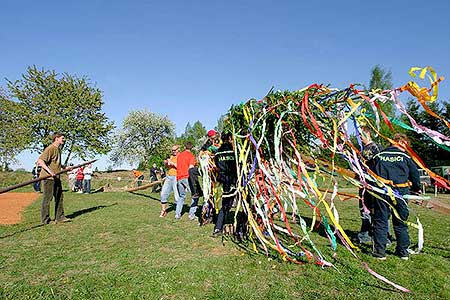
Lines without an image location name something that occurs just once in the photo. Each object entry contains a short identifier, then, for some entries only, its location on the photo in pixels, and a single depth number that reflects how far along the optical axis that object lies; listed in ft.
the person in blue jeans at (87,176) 51.55
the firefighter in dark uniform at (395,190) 16.03
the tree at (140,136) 161.68
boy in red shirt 25.49
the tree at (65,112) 102.17
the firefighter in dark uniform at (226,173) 19.39
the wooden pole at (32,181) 19.89
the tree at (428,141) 108.78
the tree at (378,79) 131.11
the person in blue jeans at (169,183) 27.37
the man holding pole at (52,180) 23.21
